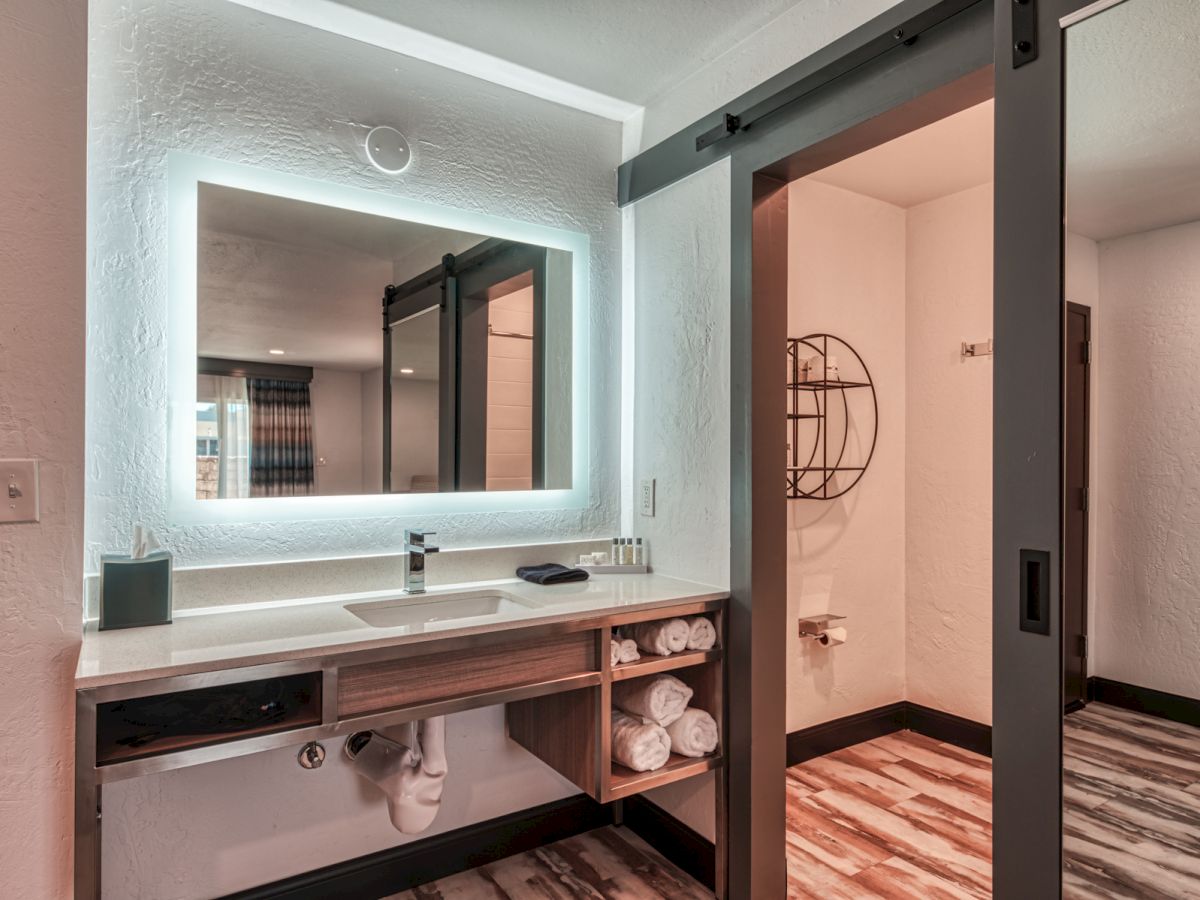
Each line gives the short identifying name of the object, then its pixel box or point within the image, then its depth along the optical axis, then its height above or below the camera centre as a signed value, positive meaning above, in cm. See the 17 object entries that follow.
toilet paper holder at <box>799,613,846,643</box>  300 -70
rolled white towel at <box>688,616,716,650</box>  209 -51
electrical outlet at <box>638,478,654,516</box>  250 -14
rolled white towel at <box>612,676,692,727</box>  205 -68
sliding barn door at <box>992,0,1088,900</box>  136 +1
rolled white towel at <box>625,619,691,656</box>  205 -50
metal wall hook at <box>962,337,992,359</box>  311 +45
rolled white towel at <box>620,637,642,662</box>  199 -53
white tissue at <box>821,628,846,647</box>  296 -72
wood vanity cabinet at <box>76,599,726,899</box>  137 -54
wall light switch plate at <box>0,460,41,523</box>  140 -7
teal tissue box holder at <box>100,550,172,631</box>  167 -31
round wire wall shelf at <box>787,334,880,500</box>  306 +16
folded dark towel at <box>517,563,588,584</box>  225 -37
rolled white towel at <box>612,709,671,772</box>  198 -78
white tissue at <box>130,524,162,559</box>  170 -21
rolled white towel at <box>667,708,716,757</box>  206 -78
